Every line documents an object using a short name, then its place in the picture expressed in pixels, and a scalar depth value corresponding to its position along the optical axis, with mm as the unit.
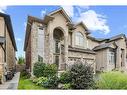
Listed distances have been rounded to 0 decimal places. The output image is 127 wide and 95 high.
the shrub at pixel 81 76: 2777
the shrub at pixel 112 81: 2730
